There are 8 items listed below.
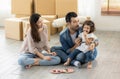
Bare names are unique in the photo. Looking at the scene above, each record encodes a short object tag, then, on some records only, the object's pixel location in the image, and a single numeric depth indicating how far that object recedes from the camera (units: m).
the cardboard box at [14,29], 5.44
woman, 3.64
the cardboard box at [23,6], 6.19
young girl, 3.64
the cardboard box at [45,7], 6.19
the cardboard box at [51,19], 5.93
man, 3.70
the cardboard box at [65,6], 6.05
